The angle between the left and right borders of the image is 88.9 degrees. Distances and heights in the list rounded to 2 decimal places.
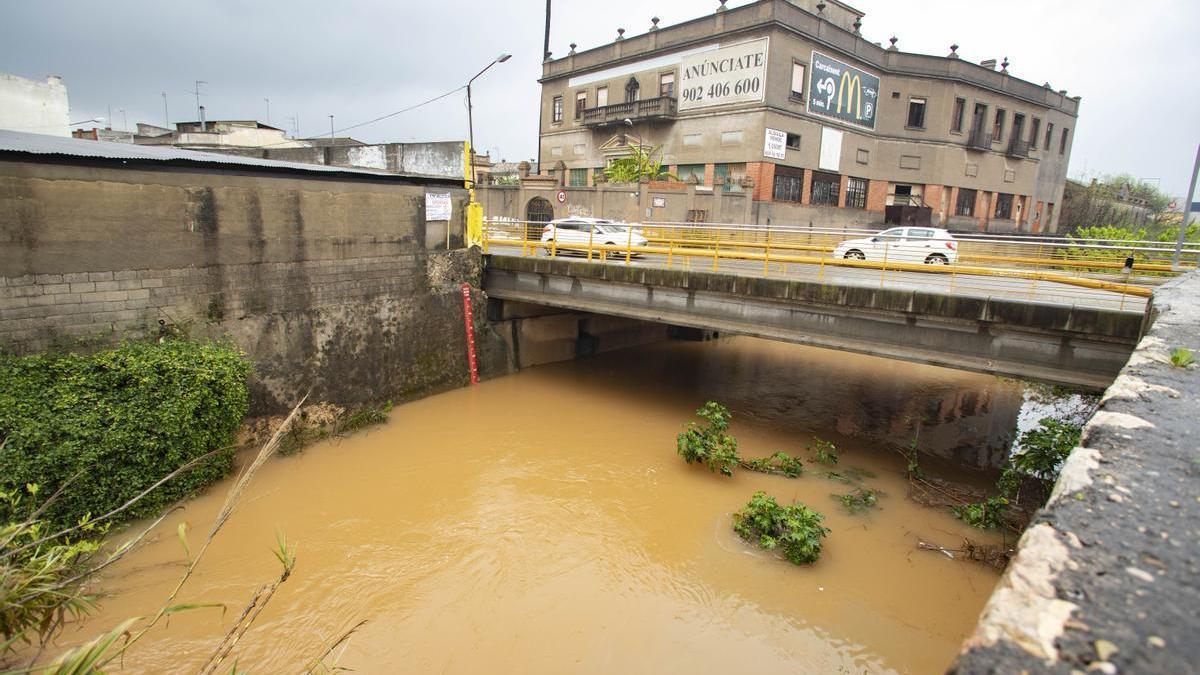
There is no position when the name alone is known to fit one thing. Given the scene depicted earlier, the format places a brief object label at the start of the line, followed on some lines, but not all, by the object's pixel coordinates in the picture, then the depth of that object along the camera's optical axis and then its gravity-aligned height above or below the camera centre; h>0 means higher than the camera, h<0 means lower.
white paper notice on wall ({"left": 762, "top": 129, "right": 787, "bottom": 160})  31.20 +4.08
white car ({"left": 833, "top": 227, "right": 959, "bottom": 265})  16.95 -0.49
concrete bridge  9.32 -1.64
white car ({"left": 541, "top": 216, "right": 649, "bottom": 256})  18.56 -0.43
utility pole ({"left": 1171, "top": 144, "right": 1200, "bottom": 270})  10.55 +0.67
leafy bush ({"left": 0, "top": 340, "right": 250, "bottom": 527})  8.11 -3.14
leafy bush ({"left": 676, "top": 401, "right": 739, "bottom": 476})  11.23 -4.11
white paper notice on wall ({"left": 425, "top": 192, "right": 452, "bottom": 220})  15.09 +0.15
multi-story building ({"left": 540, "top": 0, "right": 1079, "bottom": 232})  31.53 +6.27
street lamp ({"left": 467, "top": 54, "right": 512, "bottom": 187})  19.34 +4.03
